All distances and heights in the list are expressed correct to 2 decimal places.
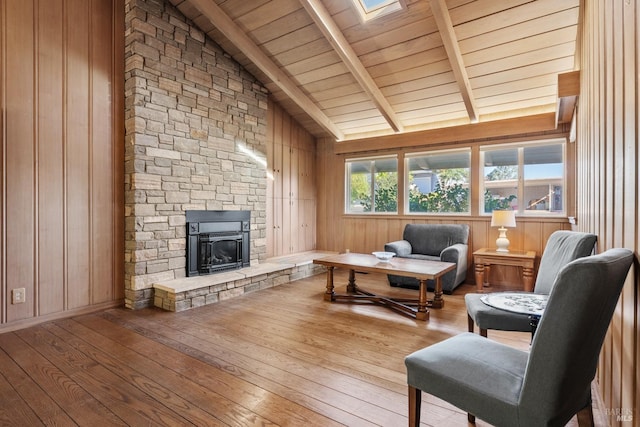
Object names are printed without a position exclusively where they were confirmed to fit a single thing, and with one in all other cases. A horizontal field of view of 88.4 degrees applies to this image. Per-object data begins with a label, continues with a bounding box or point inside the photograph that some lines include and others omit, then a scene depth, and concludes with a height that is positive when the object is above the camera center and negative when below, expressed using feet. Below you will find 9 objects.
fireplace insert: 13.44 -1.28
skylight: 11.37 +7.28
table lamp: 13.74 -0.46
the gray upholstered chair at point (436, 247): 13.92 -1.68
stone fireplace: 11.70 +3.01
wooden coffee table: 10.87 -2.12
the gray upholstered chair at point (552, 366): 3.38 -1.94
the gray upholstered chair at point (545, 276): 6.75 -1.56
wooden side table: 13.10 -2.06
